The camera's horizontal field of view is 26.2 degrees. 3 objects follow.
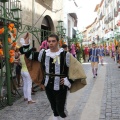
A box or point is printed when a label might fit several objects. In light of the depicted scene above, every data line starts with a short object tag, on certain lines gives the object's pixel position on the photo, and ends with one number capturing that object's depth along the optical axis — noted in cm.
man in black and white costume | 422
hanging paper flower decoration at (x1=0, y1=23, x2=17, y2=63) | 640
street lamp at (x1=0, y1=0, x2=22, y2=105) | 651
